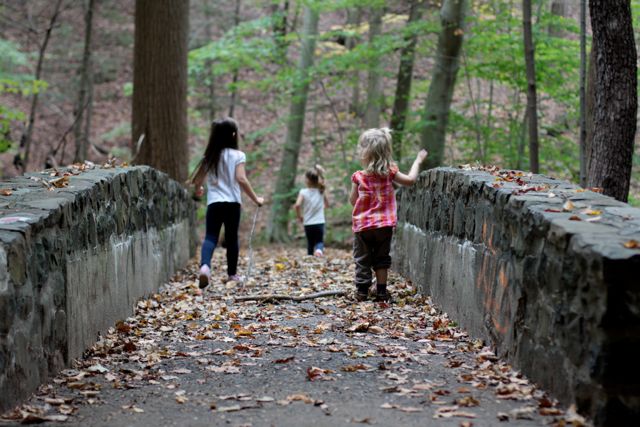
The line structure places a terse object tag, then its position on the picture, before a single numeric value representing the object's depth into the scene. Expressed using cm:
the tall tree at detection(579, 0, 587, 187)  860
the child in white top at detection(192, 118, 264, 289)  891
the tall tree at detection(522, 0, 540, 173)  1113
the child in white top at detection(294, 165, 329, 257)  1328
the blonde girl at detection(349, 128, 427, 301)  752
